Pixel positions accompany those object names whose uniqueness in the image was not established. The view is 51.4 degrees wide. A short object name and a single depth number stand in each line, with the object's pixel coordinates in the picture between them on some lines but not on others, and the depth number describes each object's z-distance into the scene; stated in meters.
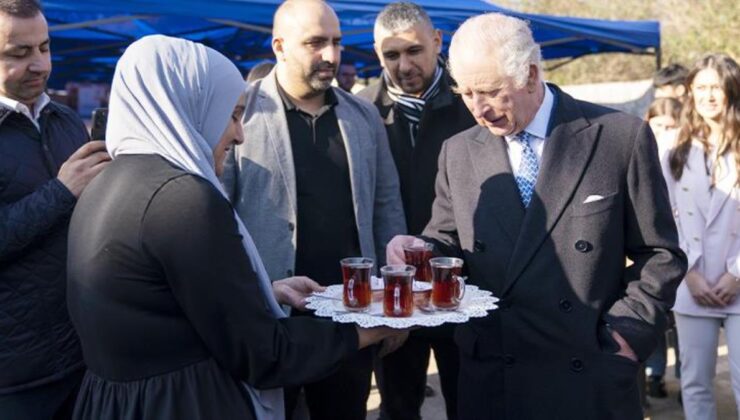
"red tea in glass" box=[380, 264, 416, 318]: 2.07
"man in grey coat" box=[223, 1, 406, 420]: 3.14
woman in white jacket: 3.79
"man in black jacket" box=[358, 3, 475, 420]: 3.71
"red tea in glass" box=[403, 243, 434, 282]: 2.43
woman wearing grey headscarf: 1.79
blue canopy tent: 6.39
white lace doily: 2.01
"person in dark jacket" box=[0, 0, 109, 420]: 2.31
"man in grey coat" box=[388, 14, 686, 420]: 2.30
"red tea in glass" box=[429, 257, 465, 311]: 2.13
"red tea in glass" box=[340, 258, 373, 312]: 2.15
